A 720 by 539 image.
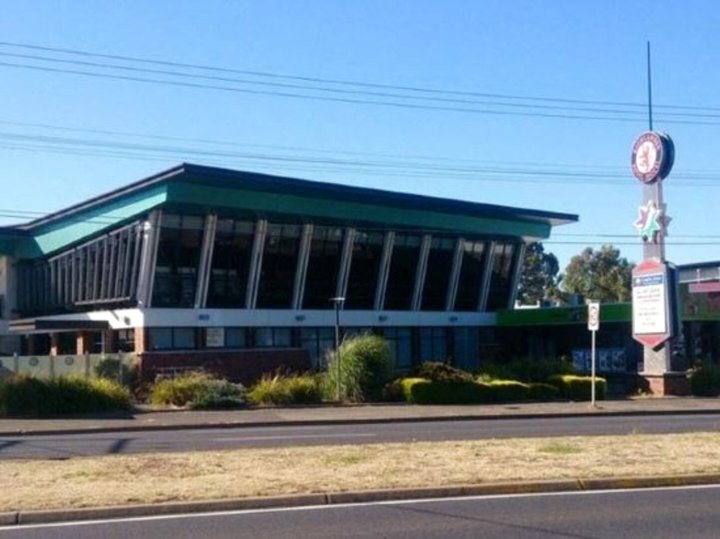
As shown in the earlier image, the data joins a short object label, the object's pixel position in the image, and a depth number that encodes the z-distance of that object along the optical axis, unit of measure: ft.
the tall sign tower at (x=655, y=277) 126.62
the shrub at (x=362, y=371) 114.93
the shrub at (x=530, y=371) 127.75
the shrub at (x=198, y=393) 104.53
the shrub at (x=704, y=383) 127.65
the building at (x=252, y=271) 137.69
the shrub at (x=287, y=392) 109.81
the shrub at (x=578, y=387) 122.01
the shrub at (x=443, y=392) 114.01
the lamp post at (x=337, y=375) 114.62
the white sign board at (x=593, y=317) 104.56
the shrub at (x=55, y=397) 97.19
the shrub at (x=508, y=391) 117.39
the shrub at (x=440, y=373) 116.37
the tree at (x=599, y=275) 310.86
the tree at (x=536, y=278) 322.14
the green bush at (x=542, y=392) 119.65
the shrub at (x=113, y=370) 115.65
